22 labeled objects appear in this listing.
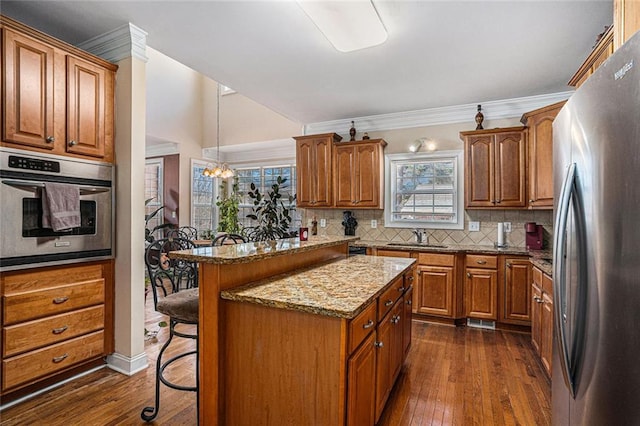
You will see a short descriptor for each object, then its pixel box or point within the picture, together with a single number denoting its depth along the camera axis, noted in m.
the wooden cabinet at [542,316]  2.41
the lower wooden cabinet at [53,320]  2.09
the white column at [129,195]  2.57
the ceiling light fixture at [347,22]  2.09
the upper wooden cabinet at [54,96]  2.11
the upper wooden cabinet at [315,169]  4.77
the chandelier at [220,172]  5.83
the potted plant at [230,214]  6.80
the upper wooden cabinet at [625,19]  1.12
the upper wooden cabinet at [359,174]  4.54
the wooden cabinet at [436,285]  3.80
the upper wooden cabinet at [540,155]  3.37
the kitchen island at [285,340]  1.44
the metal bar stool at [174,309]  1.87
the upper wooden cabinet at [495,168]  3.81
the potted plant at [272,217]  5.96
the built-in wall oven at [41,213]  2.09
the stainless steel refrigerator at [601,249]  0.90
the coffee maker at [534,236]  3.83
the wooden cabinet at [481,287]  3.68
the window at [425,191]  4.41
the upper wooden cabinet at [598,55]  1.82
